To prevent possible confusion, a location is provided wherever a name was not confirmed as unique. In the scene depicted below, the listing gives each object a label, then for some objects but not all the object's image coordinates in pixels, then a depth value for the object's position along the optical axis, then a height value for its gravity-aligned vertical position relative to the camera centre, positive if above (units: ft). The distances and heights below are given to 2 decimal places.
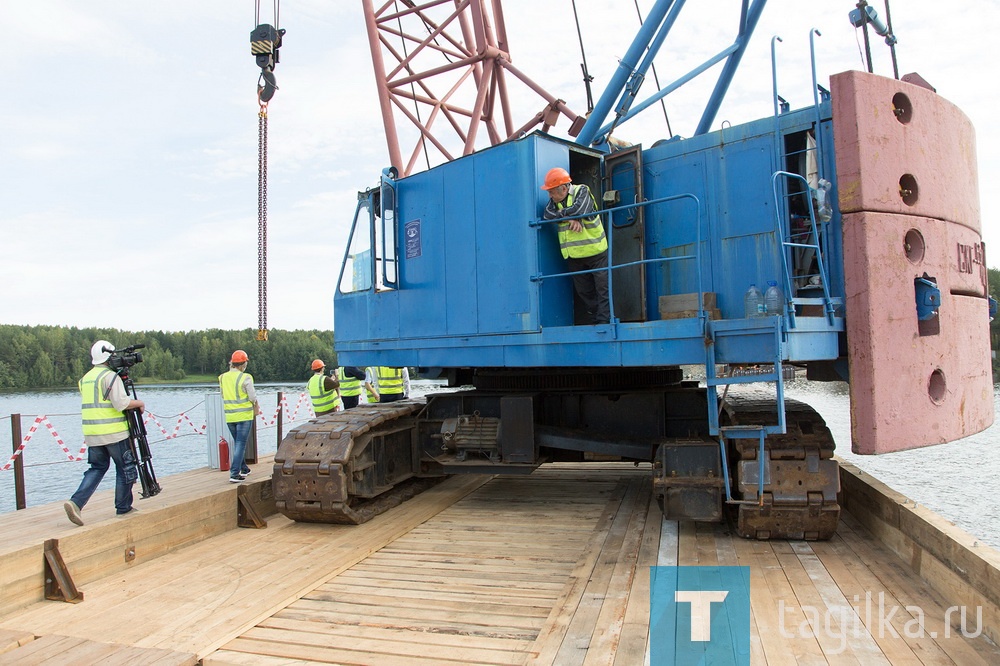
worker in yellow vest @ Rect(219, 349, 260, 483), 26.73 -1.44
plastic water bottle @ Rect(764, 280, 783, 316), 18.02 +1.19
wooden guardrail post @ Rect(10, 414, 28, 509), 22.58 -3.31
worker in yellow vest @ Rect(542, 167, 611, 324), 19.56 +3.30
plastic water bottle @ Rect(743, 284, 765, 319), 17.94 +1.14
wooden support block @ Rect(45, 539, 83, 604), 15.47 -4.75
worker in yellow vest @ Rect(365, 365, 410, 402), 36.83 -1.29
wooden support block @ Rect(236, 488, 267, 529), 21.74 -4.78
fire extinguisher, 28.14 -3.71
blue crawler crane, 16.83 +1.10
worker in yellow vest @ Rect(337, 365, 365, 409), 36.28 -1.38
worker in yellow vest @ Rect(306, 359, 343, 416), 34.94 -1.41
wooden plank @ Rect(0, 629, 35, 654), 12.82 -5.06
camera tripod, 19.80 -2.25
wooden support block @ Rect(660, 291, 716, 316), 19.33 +1.36
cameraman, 18.93 -1.73
